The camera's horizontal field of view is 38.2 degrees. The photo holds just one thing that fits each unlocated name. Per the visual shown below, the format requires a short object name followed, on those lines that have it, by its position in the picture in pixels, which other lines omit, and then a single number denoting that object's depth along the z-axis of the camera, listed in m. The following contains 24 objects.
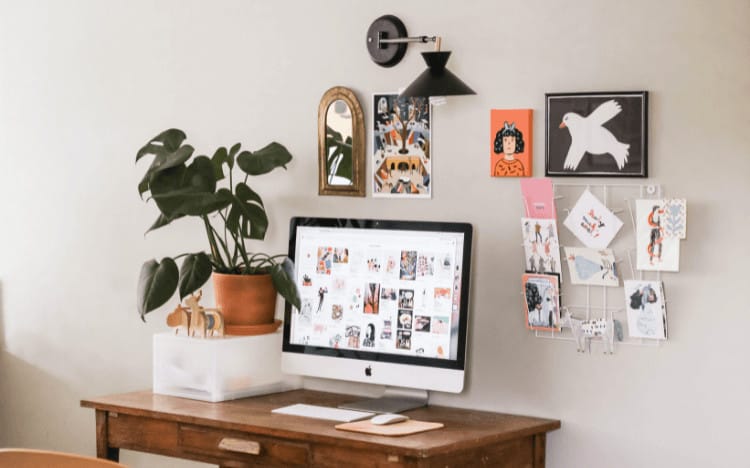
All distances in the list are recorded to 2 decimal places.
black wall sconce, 2.74
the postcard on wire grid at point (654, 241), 2.57
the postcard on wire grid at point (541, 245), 2.72
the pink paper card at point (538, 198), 2.73
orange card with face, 2.77
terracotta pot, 3.01
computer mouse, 2.54
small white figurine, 2.67
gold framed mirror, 3.04
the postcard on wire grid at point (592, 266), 2.66
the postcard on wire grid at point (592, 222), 2.66
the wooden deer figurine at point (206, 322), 2.95
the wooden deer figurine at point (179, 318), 2.97
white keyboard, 2.66
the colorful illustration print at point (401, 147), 2.94
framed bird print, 2.62
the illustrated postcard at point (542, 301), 2.73
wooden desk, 2.42
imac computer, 2.74
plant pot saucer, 3.01
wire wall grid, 2.64
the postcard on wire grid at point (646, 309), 2.60
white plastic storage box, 2.89
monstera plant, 2.86
